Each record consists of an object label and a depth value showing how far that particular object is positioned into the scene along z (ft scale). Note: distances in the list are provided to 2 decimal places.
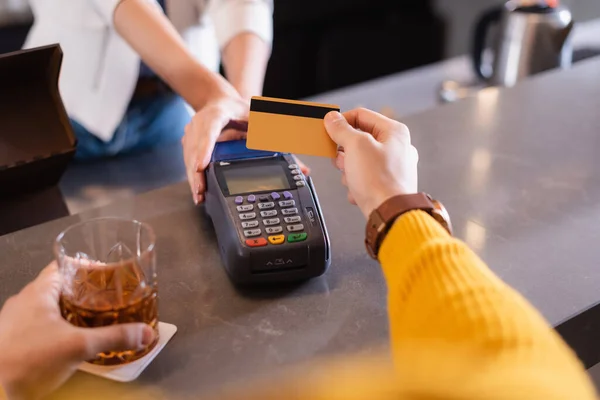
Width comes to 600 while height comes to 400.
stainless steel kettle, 4.96
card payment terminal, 2.34
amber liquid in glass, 2.01
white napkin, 2.00
